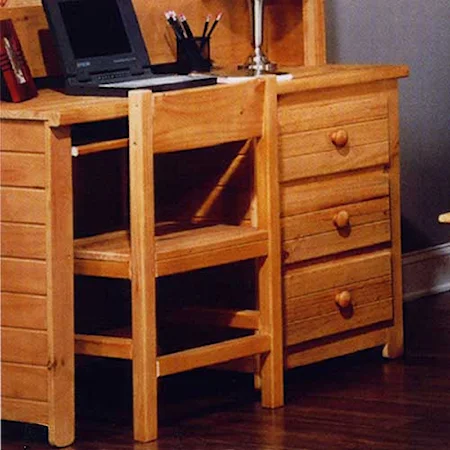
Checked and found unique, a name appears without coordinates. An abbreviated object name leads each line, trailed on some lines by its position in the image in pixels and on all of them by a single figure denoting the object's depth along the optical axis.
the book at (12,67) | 4.18
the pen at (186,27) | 4.89
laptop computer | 4.36
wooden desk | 3.97
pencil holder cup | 4.92
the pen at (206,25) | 5.00
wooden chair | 4.06
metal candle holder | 4.93
